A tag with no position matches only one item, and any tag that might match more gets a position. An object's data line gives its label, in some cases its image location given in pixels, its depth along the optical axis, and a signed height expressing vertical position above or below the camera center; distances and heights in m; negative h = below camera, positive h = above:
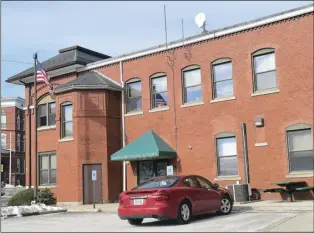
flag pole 23.55 +4.00
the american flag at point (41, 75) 25.47 +5.32
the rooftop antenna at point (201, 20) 24.69 +7.77
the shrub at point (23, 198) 24.75 -1.28
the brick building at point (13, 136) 69.12 +5.68
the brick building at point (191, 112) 19.98 +2.78
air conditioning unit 19.30 -1.02
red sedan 12.94 -0.86
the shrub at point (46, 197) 25.55 -1.28
